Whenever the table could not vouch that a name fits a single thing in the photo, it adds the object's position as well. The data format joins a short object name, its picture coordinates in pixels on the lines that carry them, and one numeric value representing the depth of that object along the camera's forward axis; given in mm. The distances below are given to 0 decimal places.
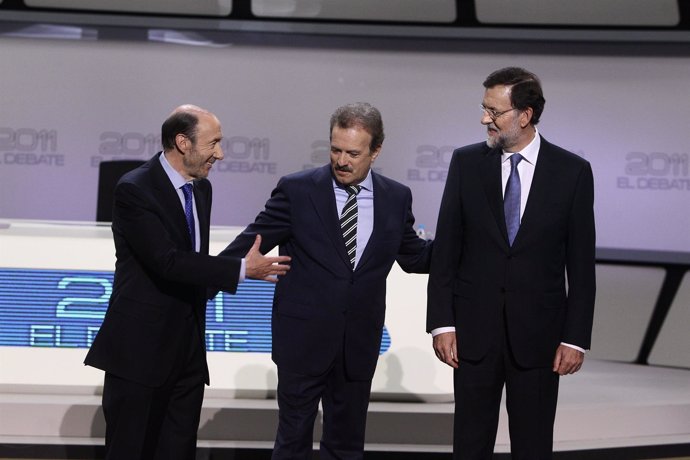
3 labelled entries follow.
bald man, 5480
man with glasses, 5297
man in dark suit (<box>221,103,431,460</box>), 5703
